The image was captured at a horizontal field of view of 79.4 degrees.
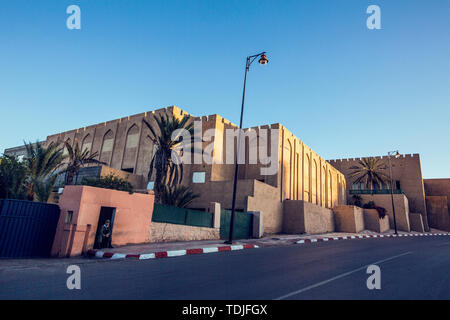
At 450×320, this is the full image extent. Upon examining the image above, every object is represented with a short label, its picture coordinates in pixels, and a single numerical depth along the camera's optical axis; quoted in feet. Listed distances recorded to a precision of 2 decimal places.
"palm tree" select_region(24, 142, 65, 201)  56.39
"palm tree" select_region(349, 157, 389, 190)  142.61
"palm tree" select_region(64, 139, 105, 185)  70.69
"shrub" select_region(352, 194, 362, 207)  130.00
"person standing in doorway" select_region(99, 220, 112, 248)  34.01
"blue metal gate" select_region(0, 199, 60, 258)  27.55
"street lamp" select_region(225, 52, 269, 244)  44.45
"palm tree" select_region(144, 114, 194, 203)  59.88
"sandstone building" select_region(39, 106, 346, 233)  73.72
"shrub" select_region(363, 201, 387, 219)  106.66
